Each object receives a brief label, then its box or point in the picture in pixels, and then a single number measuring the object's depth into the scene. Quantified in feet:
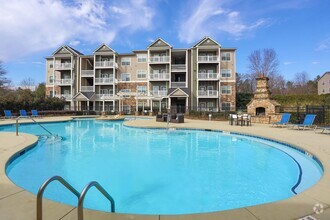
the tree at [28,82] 217.50
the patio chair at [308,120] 43.91
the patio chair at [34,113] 76.71
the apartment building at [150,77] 108.58
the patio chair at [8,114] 71.10
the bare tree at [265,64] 148.77
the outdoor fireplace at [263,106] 61.36
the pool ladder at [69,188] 7.21
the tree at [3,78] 148.93
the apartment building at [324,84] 169.48
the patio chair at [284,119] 50.55
